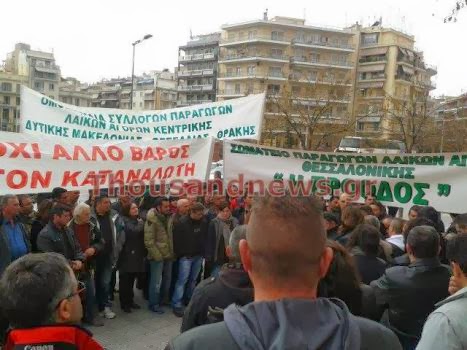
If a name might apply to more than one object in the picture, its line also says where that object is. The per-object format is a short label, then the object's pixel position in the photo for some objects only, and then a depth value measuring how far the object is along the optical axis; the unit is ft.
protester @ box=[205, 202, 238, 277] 20.31
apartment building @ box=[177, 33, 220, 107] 253.44
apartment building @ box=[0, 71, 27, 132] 268.62
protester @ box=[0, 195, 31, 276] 15.87
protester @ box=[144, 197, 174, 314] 20.04
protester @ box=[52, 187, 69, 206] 20.13
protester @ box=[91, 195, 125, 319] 19.08
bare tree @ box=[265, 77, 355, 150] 97.30
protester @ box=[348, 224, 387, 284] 12.35
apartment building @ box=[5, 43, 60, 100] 289.33
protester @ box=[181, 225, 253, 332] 8.66
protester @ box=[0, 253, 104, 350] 5.79
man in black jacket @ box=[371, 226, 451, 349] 10.36
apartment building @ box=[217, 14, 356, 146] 207.82
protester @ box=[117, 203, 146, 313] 19.90
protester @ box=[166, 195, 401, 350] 3.94
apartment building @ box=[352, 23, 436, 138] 214.28
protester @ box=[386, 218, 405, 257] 16.21
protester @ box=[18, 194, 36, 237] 19.74
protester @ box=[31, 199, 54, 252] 18.33
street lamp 82.07
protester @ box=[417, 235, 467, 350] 6.35
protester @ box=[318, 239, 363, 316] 8.91
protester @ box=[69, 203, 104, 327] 17.61
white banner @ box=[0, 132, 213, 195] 16.97
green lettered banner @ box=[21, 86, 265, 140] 24.60
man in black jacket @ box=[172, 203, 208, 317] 20.49
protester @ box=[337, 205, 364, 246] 15.92
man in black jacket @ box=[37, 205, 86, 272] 16.26
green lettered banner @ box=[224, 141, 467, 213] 18.89
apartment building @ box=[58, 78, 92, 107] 309.01
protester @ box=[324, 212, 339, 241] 16.58
